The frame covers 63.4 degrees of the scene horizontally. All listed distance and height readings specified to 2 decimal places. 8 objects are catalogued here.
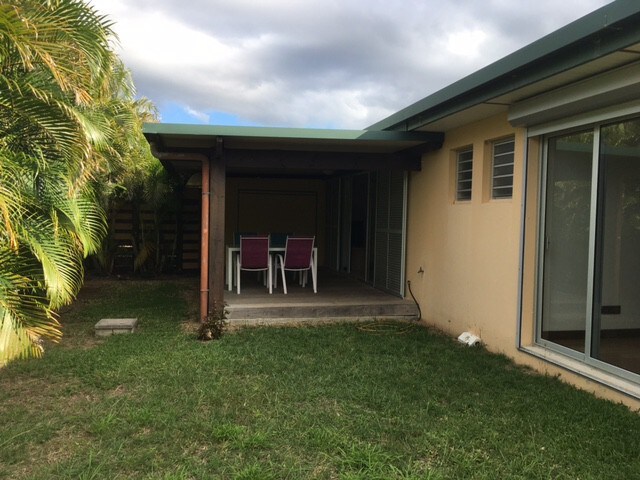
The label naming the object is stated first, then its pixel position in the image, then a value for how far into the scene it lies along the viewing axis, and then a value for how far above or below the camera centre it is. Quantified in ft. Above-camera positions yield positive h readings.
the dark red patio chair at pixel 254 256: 25.88 -1.88
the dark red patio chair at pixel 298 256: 26.50 -1.89
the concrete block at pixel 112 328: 20.84 -4.53
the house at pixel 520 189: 13.39 +1.27
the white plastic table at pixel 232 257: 27.50 -2.12
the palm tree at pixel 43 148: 10.80 +1.62
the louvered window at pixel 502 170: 18.44 +2.00
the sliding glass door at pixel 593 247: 14.20 -0.59
